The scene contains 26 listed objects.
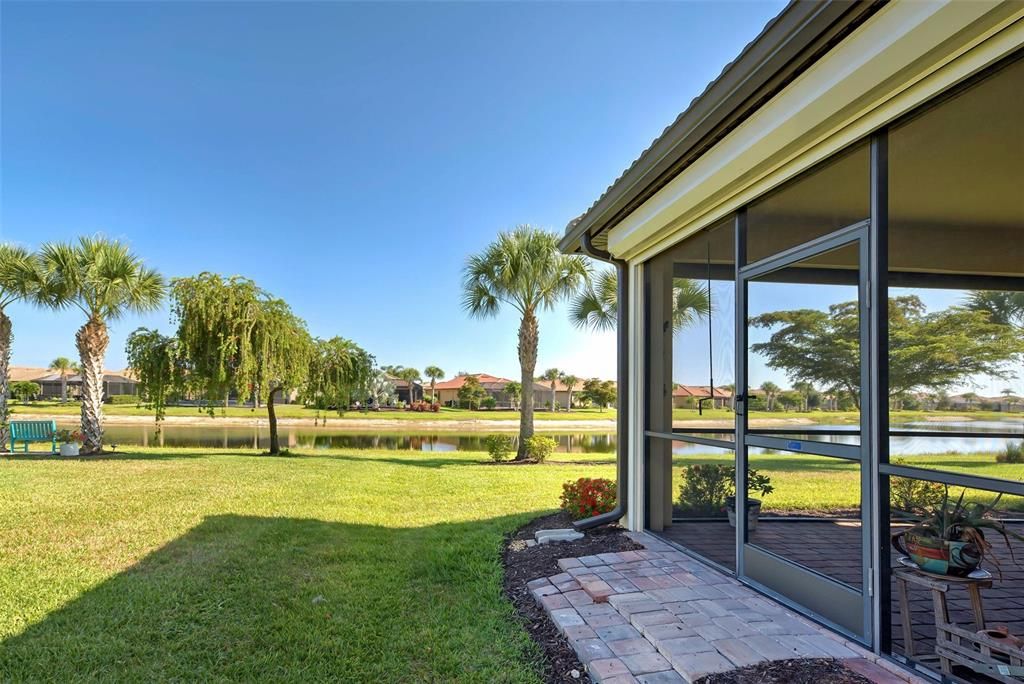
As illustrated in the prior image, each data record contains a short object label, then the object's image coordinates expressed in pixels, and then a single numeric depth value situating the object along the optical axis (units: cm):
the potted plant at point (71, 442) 1203
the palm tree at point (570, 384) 6039
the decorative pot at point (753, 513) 359
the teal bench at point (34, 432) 1259
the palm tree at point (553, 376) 6120
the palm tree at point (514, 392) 5463
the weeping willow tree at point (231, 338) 1179
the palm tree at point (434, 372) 7038
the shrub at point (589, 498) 539
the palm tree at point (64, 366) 5869
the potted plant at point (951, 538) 229
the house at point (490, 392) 6378
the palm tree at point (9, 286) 1217
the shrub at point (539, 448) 1270
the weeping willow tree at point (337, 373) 1449
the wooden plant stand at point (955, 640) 199
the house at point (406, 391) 6762
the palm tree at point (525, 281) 1304
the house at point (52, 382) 5572
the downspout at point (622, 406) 516
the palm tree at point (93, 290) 1211
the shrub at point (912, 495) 242
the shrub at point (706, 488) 392
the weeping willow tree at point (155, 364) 1225
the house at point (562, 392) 6311
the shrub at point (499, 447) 1266
